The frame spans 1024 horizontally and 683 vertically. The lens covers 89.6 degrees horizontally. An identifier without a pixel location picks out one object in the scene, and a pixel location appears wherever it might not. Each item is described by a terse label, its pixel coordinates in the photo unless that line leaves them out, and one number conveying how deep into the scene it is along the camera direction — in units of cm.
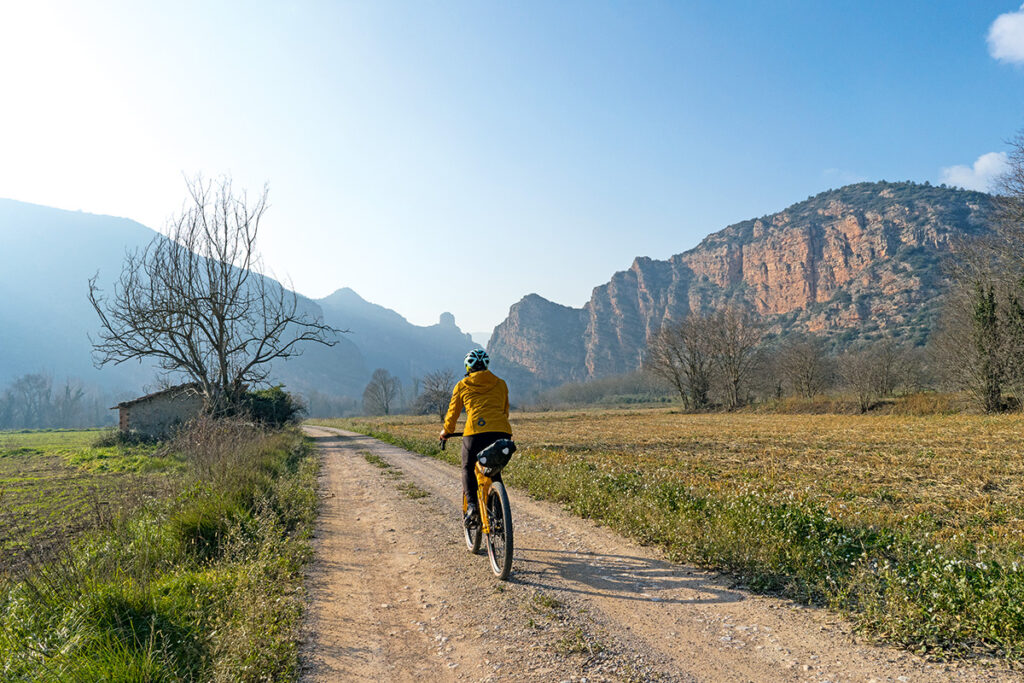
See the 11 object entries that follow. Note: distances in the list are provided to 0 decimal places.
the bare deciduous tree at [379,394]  12700
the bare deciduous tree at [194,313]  2523
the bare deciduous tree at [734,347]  6375
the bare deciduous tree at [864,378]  4544
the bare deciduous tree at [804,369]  6222
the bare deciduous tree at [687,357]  6769
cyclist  668
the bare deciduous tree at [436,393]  7844
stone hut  3531
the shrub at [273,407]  3919
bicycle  600
